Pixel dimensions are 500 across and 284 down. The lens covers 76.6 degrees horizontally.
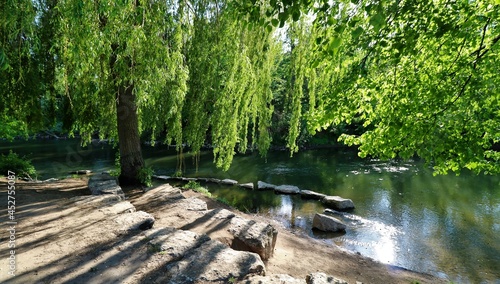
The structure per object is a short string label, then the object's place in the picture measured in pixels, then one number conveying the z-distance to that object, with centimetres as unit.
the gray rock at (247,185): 1337
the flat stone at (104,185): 661
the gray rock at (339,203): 1069
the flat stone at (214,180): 1408
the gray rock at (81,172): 1509
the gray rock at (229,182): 1382
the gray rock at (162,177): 1443
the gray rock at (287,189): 1259
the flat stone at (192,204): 642
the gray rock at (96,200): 564
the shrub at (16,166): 994
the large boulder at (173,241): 368
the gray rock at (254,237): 500
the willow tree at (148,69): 428
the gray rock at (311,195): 1198
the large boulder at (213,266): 324
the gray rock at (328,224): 891
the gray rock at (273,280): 325
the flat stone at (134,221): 448
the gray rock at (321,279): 375
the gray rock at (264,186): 1321
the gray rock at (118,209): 517
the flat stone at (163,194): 693
